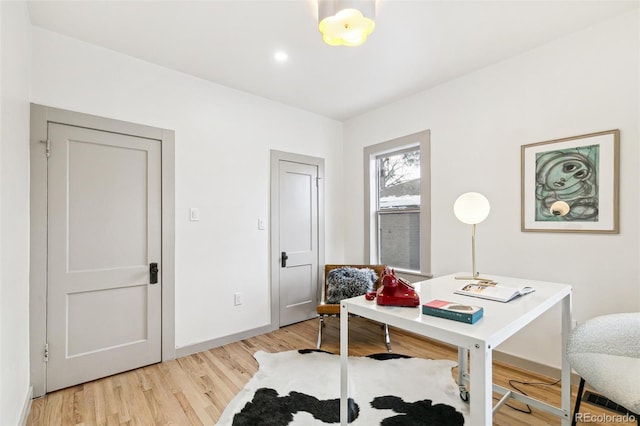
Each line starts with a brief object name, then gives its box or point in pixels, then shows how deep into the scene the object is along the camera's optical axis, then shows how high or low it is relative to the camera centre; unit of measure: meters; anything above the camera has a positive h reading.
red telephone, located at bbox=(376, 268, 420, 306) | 1.50 -0.40
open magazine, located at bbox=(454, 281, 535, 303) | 1.58 -0.43
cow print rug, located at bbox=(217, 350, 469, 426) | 1.92 -1.30
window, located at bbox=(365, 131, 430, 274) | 3.36 +0.13
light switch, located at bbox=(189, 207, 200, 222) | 2.95 -0.01
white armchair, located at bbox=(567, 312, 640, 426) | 1.36 -0.73
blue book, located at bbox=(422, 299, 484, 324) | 1.24 -0.42
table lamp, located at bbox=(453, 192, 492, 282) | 2.28 +0.04
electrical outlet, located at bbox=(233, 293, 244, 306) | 3.24 -0.92
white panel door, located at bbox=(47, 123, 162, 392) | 2.31 -0.34
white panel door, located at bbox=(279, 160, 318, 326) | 3.67 -0.35
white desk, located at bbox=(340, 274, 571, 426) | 1.07 -0.47
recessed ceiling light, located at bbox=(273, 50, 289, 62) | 2.57 +1.36
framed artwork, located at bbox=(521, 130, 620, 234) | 2.19 +0.23
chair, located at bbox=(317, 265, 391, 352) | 3.02 -0.98
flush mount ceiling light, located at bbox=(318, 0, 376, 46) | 1.76 +1.16
